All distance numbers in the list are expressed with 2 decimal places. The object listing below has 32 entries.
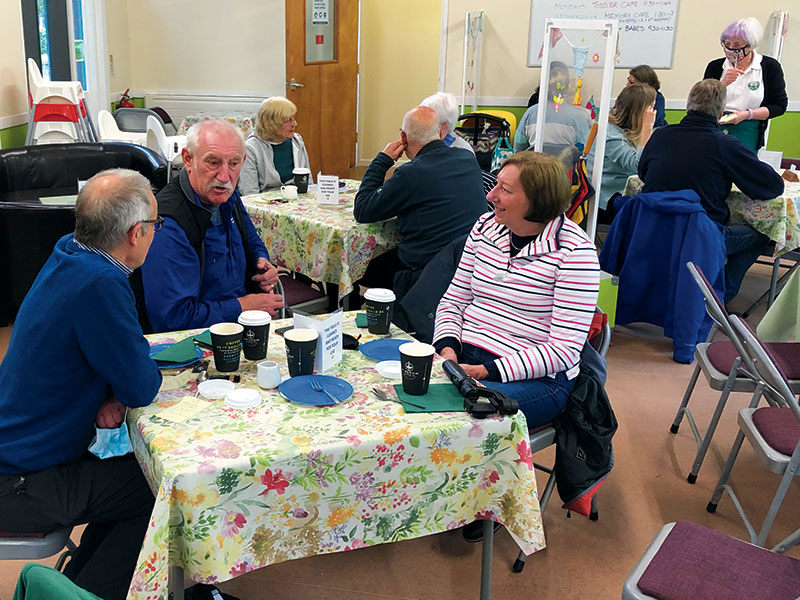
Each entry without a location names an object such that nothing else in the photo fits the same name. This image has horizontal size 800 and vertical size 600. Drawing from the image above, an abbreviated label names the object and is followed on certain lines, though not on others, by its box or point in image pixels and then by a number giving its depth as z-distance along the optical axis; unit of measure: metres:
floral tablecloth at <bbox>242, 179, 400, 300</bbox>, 3.38
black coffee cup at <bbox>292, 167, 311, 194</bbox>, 3.92
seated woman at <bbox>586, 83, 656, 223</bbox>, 4.99
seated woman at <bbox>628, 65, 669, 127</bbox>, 5.69
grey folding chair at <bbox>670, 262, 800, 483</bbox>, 2.45
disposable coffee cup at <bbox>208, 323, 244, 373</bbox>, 1.79
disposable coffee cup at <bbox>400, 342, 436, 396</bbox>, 1.70
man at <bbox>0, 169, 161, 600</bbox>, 1.60
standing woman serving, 4.92
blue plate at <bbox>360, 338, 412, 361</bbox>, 1.94
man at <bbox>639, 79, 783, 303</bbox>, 3.96
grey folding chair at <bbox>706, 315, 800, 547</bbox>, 2.07
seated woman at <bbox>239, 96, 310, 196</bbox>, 4.03
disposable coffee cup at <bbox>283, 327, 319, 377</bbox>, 1.77
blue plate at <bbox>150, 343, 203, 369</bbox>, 1.85
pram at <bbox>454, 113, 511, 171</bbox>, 5.60
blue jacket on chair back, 3.88
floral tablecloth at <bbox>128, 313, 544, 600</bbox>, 1.43
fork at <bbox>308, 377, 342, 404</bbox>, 1.69
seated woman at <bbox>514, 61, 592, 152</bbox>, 4.37
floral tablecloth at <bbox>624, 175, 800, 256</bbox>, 4.14
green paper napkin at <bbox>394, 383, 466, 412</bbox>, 1.67
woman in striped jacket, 2.12
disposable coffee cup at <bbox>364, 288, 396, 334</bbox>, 2.09
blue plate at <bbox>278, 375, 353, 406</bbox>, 1.68
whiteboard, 6.56
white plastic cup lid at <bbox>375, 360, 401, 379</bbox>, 1.84
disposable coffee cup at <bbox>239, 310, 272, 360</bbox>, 1.86
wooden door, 6.53
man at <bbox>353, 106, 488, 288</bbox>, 3.27
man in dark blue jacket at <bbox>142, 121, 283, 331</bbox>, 2.25
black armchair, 3.58
